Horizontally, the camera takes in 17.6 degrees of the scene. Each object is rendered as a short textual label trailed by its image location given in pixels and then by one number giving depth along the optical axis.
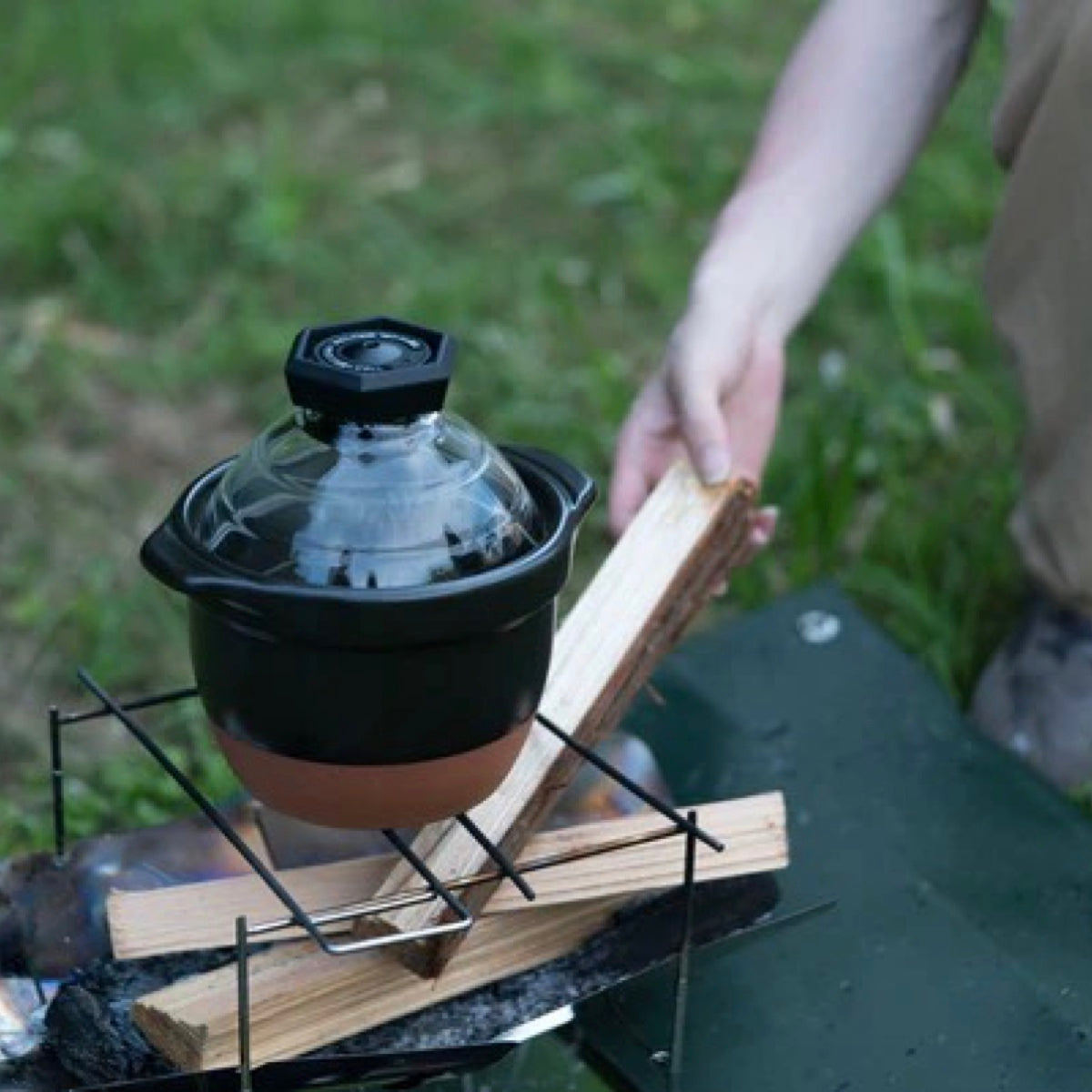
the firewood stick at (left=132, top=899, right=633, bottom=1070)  1.45
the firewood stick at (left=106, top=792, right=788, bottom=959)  1.50
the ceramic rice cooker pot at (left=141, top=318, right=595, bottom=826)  1.34
